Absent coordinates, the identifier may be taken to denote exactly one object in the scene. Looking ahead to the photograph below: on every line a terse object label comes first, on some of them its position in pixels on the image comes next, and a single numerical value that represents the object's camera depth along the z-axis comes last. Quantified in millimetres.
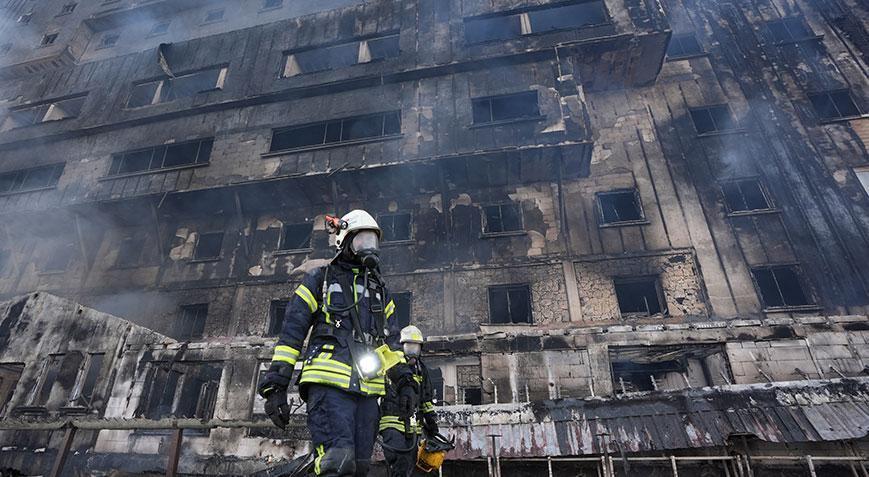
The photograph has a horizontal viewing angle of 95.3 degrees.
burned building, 8461
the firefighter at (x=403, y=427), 3463
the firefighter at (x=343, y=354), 2973
